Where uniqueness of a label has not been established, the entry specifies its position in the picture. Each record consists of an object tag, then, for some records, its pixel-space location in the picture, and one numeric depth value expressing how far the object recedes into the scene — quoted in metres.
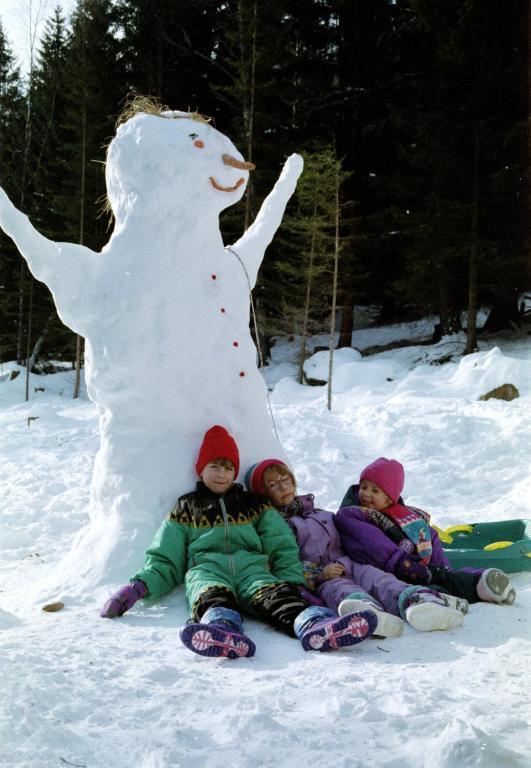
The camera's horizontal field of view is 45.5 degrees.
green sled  3.63
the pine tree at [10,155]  16.11
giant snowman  3.61
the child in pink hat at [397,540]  3.06
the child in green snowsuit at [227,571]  2.37
